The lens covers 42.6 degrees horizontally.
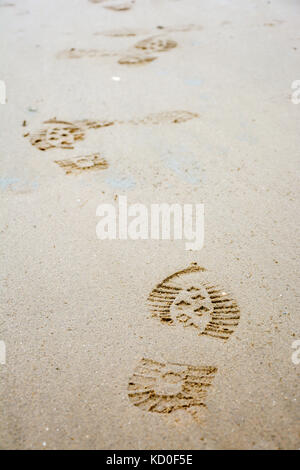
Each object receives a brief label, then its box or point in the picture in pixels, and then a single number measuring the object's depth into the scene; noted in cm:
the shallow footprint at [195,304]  170
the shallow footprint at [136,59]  390
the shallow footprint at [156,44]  416
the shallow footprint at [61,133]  282
